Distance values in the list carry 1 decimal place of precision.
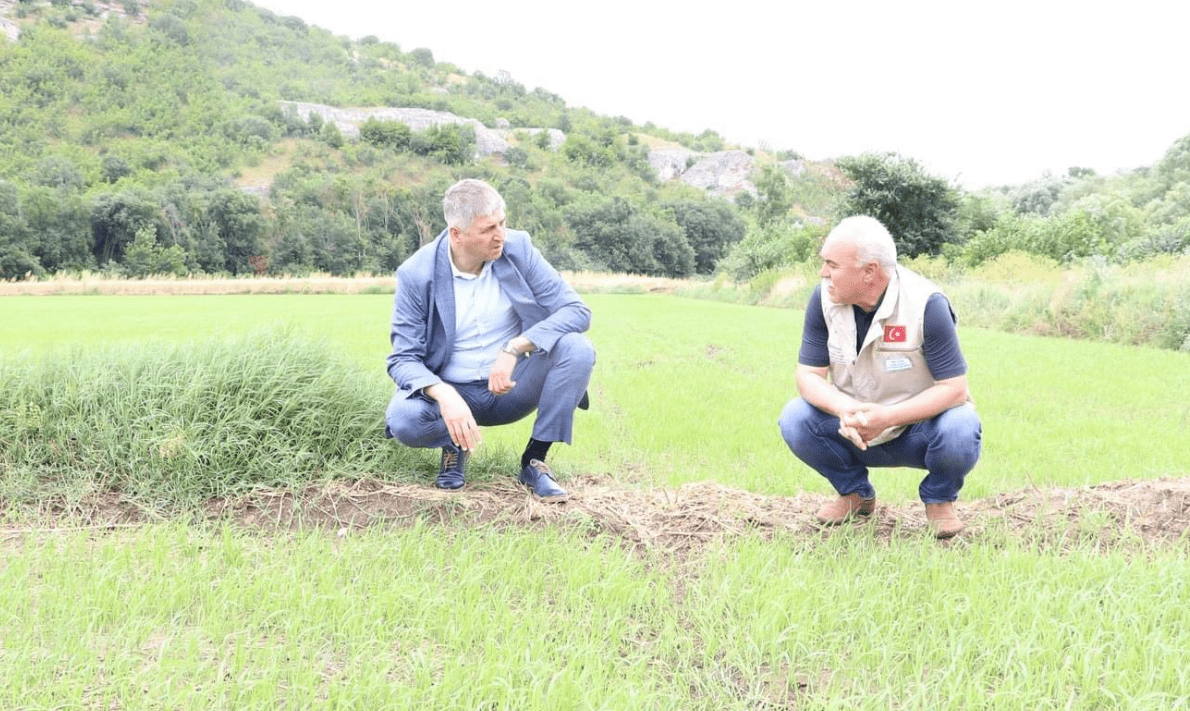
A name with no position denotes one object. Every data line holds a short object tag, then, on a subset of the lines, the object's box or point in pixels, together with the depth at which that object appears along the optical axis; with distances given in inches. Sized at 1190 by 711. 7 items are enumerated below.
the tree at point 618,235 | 2428.6
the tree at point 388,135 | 3316.9
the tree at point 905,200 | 1041.5
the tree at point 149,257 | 1643.7
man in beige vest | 106.7
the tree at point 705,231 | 2787.9
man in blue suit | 134.0
